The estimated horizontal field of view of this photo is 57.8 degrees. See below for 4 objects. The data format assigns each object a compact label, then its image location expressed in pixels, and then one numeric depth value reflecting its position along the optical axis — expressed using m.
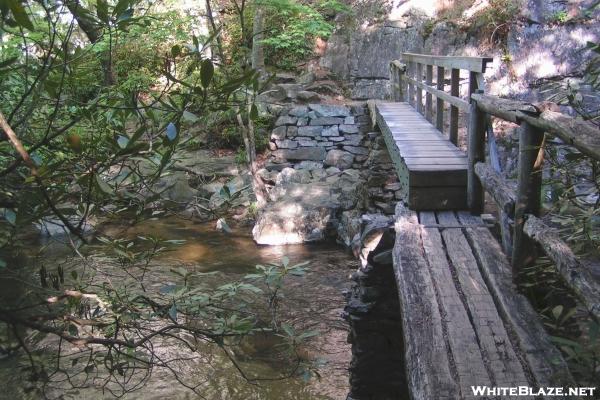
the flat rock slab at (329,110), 12.14
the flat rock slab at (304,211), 8.77
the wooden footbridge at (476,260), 2.04
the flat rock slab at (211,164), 11.15
